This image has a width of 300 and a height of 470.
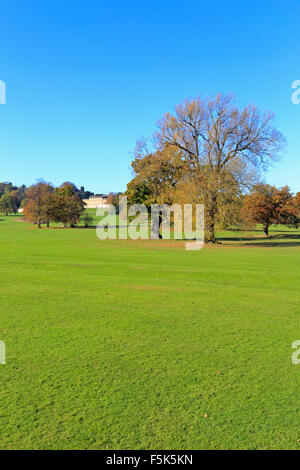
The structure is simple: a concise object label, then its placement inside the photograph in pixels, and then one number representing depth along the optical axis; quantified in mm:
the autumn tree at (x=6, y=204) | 150950
